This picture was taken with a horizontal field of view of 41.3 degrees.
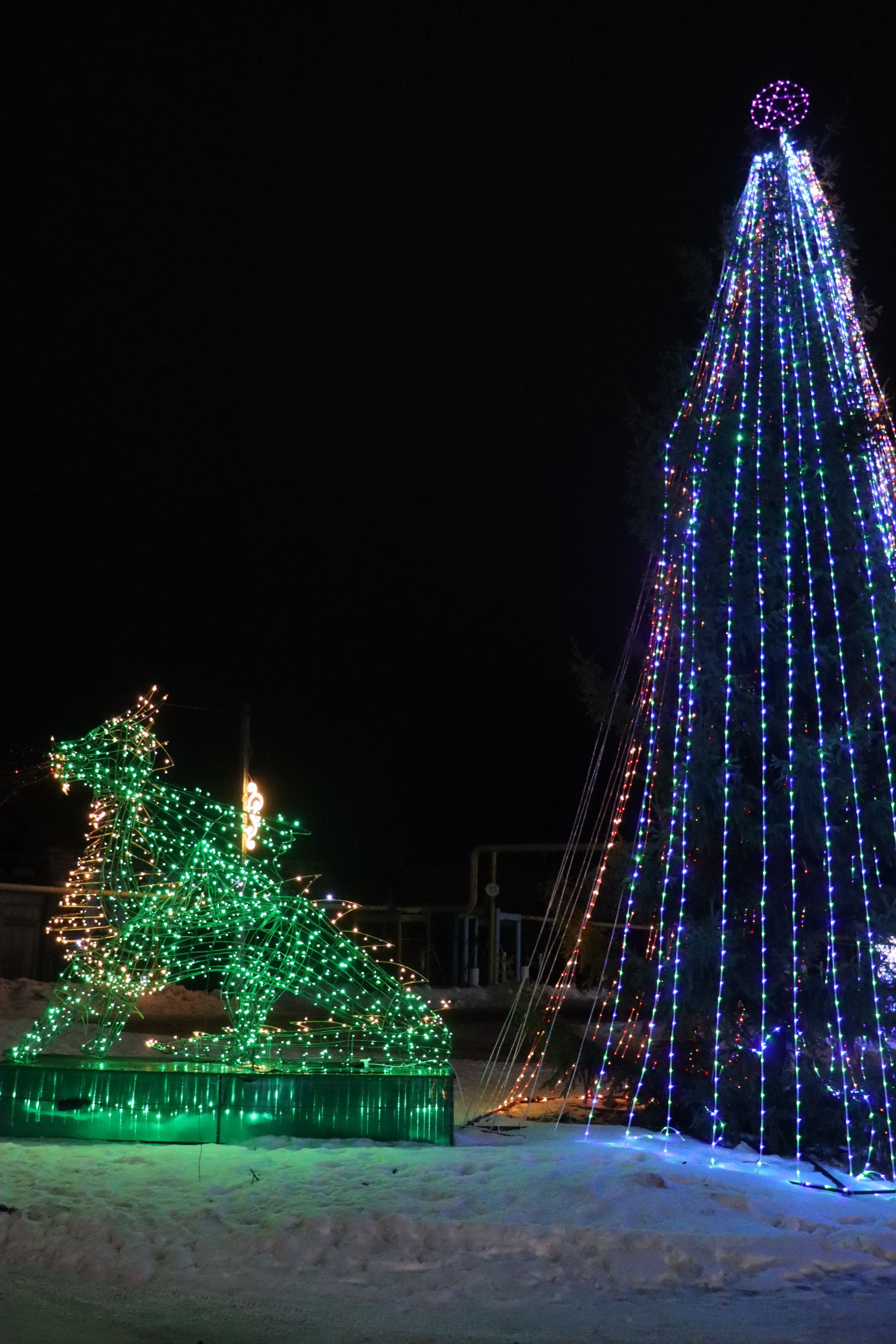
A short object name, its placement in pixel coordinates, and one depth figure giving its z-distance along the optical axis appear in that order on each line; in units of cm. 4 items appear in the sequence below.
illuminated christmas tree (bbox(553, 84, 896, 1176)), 903
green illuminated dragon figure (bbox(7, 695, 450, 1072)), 962
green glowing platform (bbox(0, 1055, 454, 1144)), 874
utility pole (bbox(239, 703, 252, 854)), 2153
